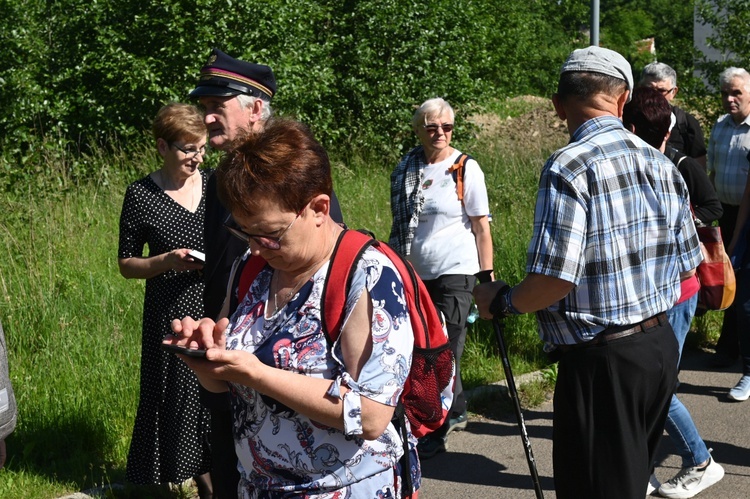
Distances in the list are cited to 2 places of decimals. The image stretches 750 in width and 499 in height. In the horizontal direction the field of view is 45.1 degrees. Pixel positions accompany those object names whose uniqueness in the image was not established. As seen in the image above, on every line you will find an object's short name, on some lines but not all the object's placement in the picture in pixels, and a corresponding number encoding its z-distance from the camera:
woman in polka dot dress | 4.32
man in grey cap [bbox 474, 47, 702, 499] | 3.10
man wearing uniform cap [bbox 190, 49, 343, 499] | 3.32
